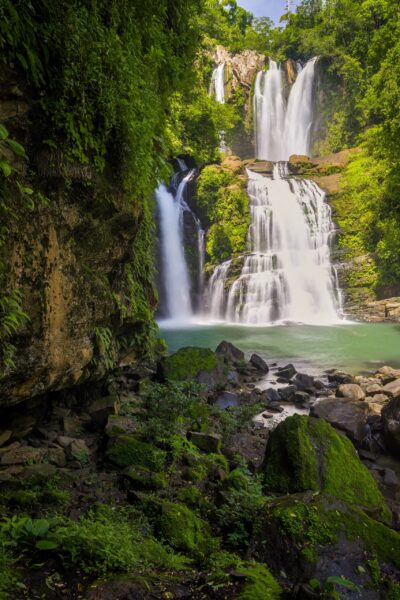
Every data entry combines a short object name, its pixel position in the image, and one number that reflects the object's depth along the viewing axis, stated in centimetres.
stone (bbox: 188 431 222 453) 538
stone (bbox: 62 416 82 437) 511
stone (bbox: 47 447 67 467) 433
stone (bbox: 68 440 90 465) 452
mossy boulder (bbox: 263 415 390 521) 447
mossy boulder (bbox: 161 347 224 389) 886
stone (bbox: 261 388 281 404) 927
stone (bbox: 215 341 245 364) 1212
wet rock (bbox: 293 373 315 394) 1013
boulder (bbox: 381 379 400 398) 893
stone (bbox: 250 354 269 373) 1190
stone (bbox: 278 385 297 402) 941
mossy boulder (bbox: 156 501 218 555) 327
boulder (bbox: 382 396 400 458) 646
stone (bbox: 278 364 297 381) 1122
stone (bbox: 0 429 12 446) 432
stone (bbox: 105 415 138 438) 509
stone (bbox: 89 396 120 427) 561
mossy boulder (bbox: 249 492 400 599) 313
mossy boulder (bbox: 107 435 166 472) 453
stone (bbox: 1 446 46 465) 405
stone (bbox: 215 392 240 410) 817
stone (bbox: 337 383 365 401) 912
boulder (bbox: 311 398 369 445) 681
